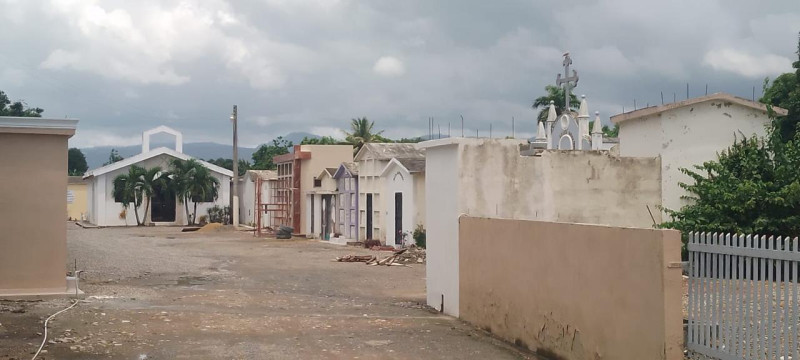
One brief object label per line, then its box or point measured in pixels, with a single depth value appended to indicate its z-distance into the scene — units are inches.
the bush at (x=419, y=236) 1225.3
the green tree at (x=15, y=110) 2770.7
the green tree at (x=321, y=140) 2812.0
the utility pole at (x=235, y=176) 2020.2
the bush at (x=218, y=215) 2309.3
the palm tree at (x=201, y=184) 2241.6
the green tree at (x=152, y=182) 2206.0
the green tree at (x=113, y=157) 4099.4
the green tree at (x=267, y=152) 3324.3
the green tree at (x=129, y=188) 2187.5
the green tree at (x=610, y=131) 2295.2
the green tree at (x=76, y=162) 3940.5
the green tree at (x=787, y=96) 828.6
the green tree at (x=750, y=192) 555.2
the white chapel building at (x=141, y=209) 2233.0
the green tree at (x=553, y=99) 2126.8
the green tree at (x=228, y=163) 3287.4
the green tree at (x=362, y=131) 2615.7
